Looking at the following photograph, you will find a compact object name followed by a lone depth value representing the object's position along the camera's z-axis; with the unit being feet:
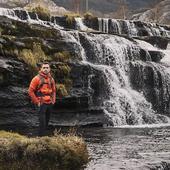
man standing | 52.21
